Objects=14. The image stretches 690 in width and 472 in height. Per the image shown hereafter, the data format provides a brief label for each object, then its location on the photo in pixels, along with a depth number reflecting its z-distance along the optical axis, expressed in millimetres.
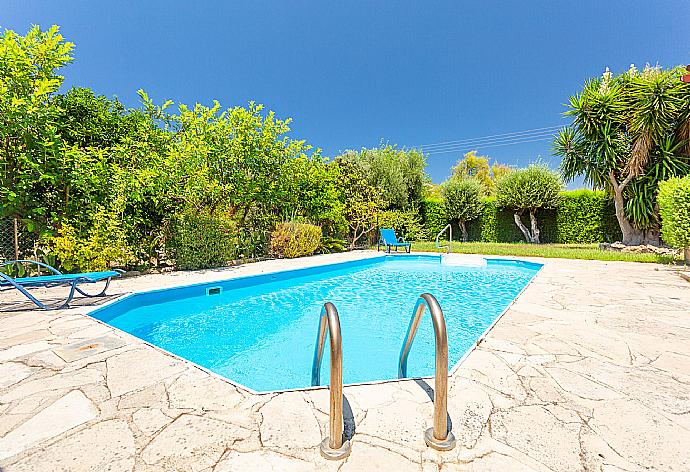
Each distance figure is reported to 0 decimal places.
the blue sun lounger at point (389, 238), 12281
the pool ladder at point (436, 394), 1523
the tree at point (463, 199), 17578
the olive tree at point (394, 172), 17016
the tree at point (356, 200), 13562
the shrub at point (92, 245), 6145
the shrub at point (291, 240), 10766
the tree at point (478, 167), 42250
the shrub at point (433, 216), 18328
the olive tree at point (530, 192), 15891
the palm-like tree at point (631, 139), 10680
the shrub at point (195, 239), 8109
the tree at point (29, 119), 5609
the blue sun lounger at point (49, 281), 4045
